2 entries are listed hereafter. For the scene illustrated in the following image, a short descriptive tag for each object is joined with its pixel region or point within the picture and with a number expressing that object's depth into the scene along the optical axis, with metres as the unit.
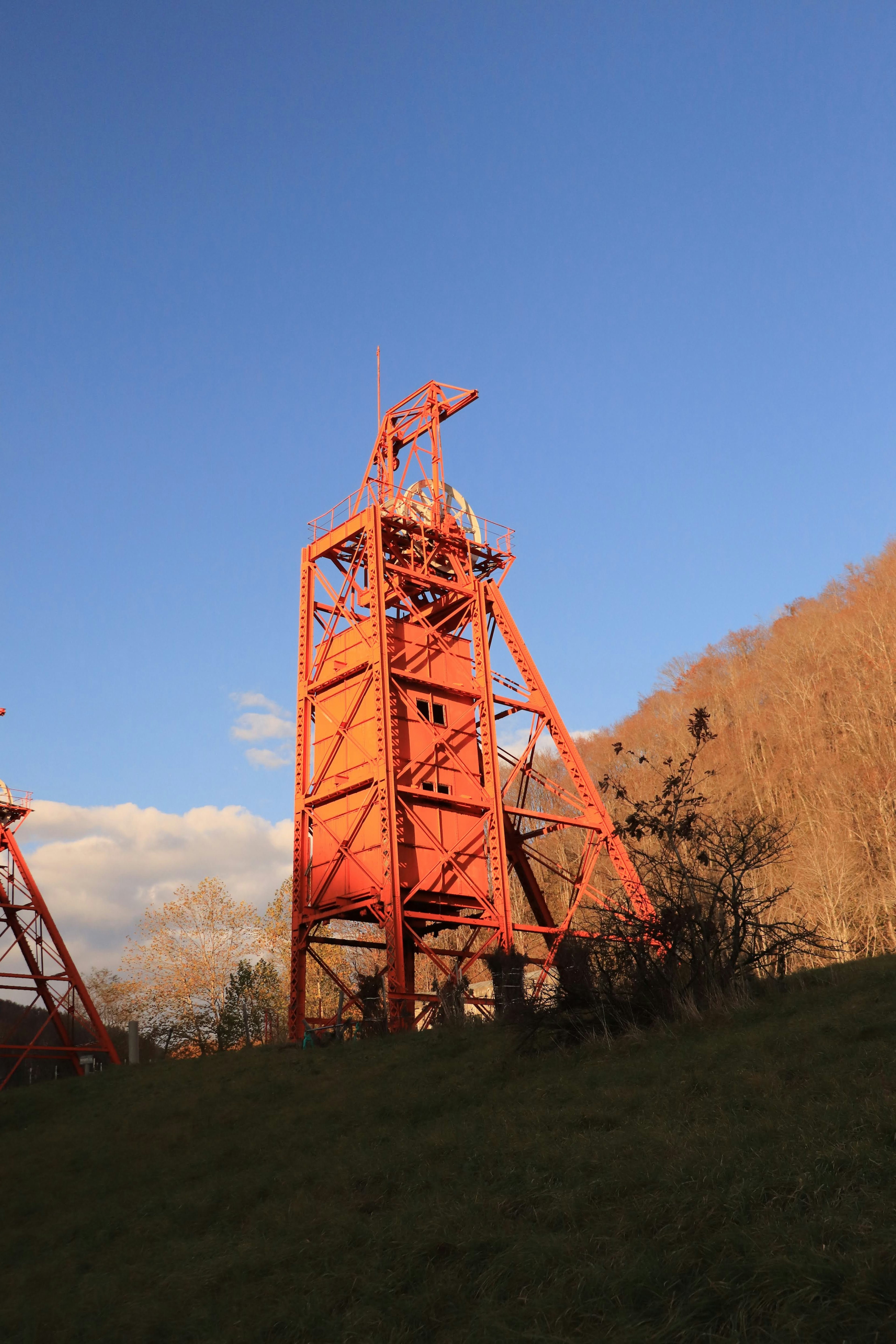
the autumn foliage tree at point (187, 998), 48.78
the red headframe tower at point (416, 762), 24.00
